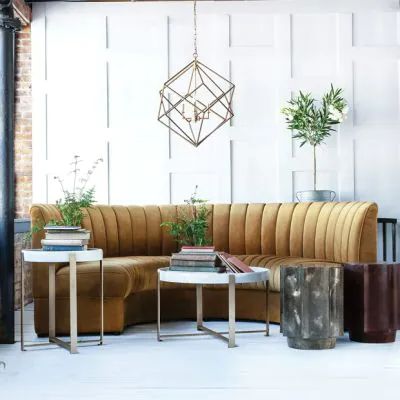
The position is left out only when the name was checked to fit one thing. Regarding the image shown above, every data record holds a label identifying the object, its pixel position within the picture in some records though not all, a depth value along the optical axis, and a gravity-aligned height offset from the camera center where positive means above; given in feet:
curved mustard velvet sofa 15.60 -1.52
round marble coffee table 13.75 -1.72
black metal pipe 14.17 +0.24
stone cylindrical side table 13.41 -2.19
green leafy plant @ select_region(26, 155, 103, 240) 15.15 -0.42
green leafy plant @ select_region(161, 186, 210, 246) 17.24 -0.87
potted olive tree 20.74 +2.16
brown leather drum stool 14.10 -2.23
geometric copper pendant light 21.99 +2.89
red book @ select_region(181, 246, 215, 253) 14.20 -1.17
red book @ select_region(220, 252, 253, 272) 14.24 -1.48
